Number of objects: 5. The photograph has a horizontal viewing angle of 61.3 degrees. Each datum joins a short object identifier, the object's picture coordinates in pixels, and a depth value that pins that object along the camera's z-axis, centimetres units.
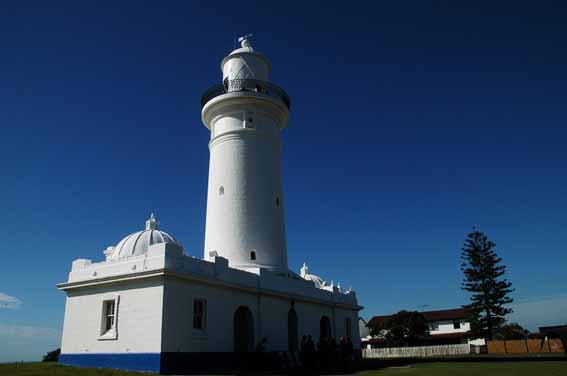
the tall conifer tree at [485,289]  4197
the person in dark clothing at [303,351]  1786
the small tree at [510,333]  4678
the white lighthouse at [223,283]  1545
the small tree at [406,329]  4425
